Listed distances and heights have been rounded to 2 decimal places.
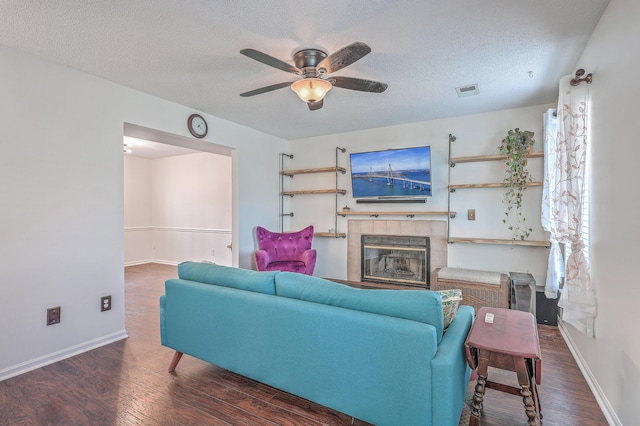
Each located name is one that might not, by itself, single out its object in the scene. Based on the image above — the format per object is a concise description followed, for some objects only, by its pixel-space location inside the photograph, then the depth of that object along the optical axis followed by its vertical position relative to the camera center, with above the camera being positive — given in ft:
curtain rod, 7.00 +3.03
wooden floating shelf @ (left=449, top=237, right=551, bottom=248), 11.46 -1.22
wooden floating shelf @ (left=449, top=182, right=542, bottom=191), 11.72 +1.02
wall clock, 12.14 +3.37
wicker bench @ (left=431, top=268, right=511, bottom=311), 11.17 -2.94
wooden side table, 4.65 -2.21
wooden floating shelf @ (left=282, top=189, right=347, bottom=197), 15.91 +0.97
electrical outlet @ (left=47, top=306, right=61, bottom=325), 8.28 -2.85
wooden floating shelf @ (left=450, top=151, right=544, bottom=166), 11.68 +2.11
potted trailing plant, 11.53 +1.32
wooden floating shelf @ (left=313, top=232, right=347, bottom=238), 16.01 -1.25
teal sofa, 4.59 -2.27
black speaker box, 10.54 -3.40
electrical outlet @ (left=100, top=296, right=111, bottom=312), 9.39 -2.86
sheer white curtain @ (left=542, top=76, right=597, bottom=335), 6.89 +0.27
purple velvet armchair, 13.79 -1.94
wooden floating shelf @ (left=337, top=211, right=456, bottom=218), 13.51 -0.16
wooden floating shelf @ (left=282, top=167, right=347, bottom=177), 15.88 +2.07
